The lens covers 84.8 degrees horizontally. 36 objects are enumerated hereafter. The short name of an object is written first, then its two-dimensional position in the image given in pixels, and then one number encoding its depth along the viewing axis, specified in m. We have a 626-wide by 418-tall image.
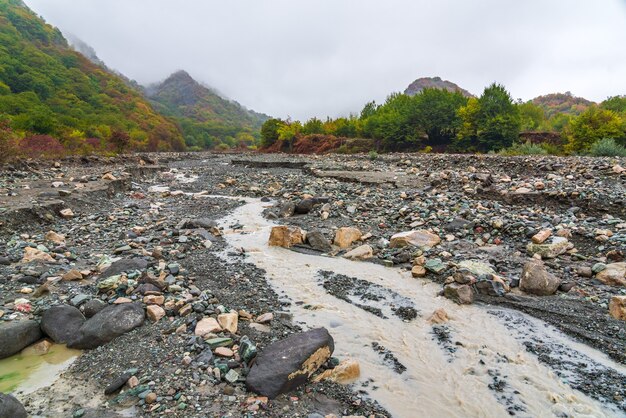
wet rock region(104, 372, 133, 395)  3.22
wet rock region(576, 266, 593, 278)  5.67
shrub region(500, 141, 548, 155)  21.48
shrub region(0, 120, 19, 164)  14.85
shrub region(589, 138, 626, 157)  17.55
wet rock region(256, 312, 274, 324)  4.64
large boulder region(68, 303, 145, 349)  3.98
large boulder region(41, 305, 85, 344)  4.07
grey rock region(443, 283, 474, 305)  5.34
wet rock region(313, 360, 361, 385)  3.60
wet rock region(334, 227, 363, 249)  8.08
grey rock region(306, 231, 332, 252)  7.97
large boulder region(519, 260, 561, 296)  5.40
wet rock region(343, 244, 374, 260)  7.36
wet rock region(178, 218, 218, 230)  9.27
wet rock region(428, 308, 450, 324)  4.88
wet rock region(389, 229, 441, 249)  7.52
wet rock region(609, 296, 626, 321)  4.54
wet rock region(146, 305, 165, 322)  4.41
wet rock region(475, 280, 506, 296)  5.45
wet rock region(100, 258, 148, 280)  5.58
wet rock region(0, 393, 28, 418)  2.71
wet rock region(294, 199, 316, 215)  11.01
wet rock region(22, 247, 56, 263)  6.18
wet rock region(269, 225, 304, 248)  8.20
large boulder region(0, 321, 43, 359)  3.83
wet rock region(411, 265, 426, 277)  6.34
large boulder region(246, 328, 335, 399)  3.30
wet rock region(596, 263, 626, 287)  5.36
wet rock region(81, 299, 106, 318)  4.46
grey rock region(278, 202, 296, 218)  11.01
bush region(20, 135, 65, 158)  19.48
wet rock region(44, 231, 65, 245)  7.51
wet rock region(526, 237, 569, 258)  6.51
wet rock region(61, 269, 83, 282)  5.44
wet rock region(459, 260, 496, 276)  5.86
